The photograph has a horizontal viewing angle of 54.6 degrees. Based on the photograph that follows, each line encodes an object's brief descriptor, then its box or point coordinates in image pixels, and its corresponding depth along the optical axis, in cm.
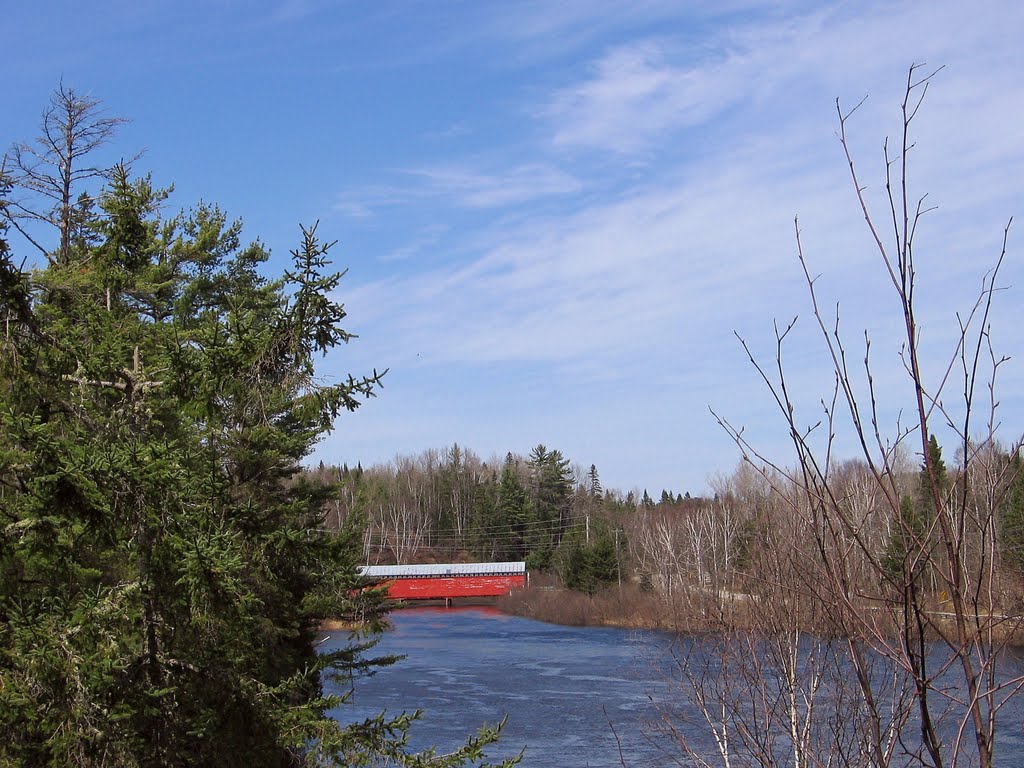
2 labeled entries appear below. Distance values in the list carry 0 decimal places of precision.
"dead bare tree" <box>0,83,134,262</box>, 1316
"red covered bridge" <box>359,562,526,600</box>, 5884
